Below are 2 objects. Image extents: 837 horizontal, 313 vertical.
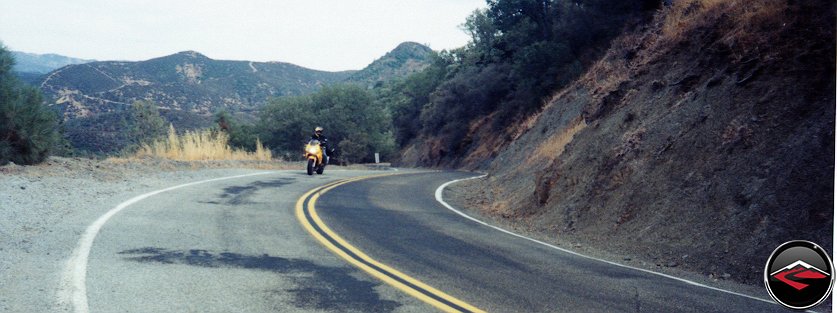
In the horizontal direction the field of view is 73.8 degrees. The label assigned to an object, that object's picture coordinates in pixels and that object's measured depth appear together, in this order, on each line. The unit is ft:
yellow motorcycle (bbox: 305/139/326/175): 69.46
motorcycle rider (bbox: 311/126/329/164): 68.71
